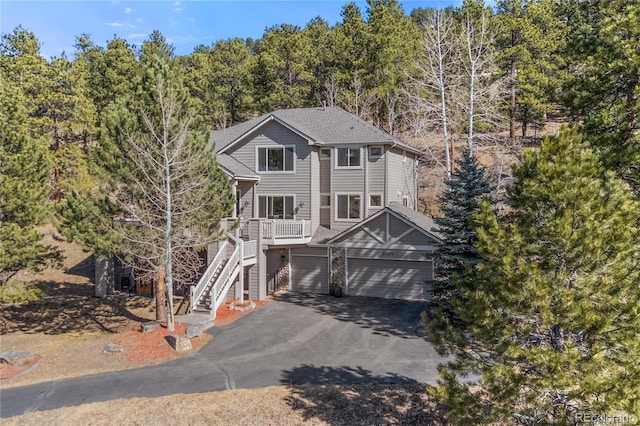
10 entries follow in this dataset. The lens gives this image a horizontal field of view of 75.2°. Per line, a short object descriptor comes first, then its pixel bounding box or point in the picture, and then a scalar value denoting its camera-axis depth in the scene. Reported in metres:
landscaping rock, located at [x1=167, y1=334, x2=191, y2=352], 13.84
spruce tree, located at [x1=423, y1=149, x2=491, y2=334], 15.11
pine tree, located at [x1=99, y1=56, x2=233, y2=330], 14.45
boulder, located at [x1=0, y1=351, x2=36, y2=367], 13.49
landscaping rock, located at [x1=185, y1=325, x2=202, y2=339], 14.77
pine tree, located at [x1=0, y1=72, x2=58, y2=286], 15.61
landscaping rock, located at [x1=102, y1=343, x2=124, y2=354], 13.70
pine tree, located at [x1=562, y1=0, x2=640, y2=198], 10.71
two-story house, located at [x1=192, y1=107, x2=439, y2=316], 20.61
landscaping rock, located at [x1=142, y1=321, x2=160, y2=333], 15.45
